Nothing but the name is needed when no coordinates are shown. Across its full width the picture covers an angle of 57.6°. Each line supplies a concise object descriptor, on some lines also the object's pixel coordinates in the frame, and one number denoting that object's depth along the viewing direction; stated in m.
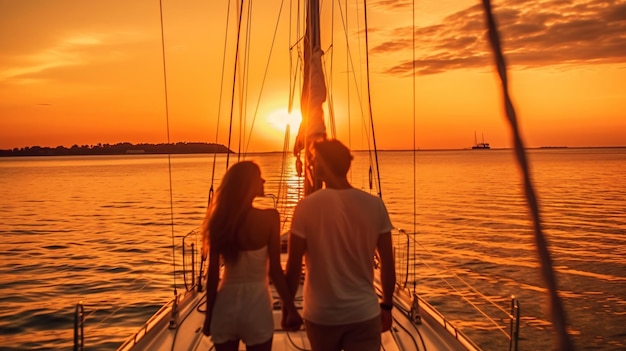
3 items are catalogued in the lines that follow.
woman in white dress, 3.30
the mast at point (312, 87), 5.88
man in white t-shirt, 3.14
